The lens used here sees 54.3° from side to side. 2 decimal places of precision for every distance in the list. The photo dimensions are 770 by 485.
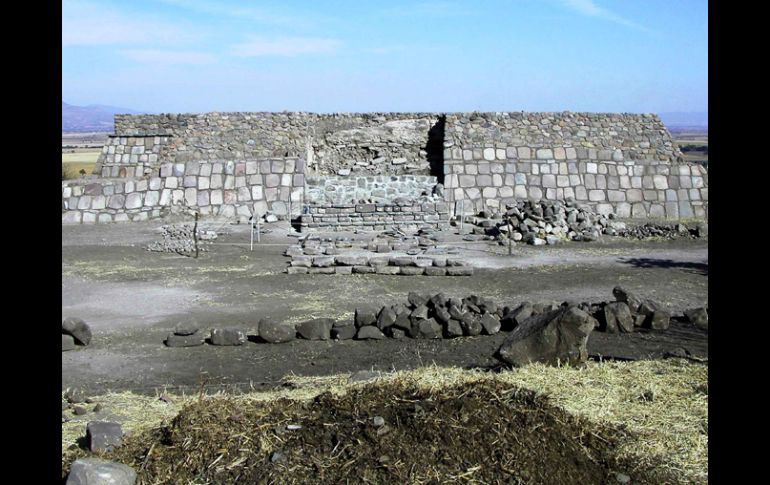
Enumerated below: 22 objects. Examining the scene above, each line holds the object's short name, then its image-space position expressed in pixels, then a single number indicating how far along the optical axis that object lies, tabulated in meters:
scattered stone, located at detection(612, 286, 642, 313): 9.84
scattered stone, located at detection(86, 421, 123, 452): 4.88
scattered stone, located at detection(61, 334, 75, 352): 9.34
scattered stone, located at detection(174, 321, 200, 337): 9.62
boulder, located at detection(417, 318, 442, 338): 9.36
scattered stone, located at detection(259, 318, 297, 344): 9.28
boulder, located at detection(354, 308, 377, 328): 9.58
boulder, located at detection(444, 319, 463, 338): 9.41
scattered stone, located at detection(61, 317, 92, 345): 9.48
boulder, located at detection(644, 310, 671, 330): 9.49
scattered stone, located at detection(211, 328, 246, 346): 9.25
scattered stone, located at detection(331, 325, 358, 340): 9.41
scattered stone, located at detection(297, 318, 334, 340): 9.41
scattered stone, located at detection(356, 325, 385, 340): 9.37
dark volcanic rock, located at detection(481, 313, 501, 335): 9.49
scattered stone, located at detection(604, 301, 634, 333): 9.35
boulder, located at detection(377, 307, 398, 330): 9.47
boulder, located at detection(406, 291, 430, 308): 10.08
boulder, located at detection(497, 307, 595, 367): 7.05
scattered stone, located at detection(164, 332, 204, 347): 9.30
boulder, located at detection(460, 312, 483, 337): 9.47
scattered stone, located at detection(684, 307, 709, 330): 9.62
